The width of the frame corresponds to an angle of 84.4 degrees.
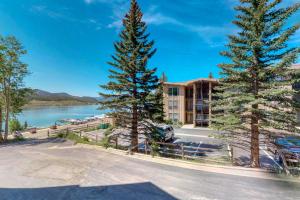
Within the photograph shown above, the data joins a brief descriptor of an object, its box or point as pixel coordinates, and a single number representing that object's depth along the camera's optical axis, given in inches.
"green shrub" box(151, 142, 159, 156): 387.6
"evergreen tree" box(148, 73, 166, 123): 468.1
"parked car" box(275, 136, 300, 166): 335.8
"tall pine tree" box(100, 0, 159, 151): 473.7
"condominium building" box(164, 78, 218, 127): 1076.5
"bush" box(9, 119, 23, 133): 1302.9
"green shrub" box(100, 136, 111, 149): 449.1
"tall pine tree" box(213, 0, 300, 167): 312.7
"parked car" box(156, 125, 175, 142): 639.5
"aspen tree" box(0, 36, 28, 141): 727.7
